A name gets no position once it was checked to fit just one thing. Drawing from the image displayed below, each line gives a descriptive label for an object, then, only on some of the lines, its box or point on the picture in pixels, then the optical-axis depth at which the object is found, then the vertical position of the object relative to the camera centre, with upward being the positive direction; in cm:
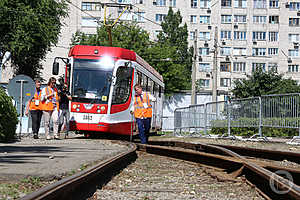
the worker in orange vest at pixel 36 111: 1534 +48
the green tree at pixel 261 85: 3775 +340
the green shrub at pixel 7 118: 1288 +21
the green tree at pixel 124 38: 5372 +976
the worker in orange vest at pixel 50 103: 1505 +71
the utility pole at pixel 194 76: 4143 +446
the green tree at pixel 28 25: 3282 +674
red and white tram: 1606 +132
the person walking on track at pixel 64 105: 1612 +71
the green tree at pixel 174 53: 5688 +918
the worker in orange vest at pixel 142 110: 1432 +52
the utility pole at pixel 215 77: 3866 +404
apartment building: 7175 +1425
